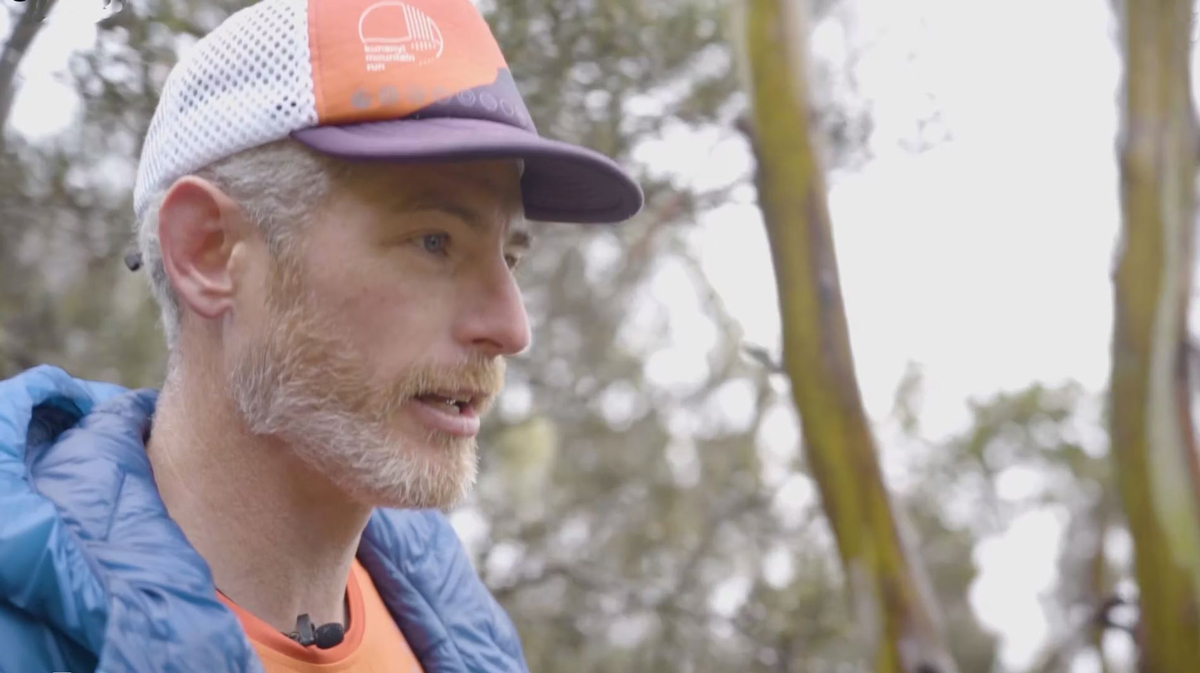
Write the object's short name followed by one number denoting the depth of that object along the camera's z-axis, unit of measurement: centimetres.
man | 155
